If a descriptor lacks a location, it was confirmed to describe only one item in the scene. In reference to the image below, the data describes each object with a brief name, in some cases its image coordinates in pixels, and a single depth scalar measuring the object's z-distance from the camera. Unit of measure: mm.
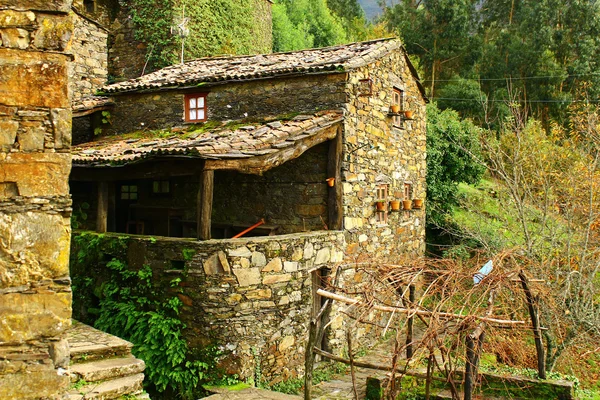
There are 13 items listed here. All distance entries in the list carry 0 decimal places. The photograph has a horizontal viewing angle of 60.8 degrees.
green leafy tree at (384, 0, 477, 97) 26406
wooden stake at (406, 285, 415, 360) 5570
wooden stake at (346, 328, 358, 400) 4869
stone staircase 5605
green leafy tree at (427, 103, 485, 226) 15250
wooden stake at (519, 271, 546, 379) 5562
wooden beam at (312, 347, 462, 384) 5227
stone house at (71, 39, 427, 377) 7273
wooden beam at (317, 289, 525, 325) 4285
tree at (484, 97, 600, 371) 9250
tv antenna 14898
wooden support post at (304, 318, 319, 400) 5152
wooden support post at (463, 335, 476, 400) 4145
